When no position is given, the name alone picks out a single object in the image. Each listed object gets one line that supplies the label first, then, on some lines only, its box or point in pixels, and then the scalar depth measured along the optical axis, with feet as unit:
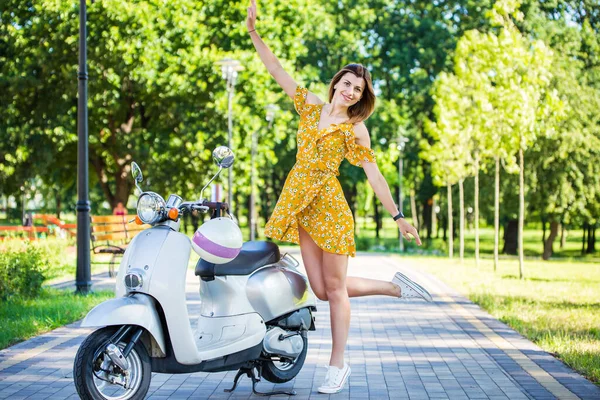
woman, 18.30
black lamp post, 37.42
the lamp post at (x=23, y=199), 90.67
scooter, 14.93
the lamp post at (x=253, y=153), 81.71
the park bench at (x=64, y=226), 93.42
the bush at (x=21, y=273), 33.88
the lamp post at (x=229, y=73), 69.51
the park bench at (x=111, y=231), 48.33
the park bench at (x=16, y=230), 75.81
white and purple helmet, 16.15
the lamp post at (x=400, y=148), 121.70
